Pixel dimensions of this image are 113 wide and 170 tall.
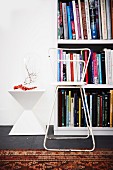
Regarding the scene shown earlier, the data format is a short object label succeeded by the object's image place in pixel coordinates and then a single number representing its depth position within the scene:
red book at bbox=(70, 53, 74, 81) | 2.06
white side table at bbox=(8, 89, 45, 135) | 2.06
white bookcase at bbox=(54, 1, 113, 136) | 2.03
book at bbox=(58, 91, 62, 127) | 2.05
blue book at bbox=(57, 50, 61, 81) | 2.05
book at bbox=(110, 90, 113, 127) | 2.04
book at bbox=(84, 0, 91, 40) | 2.05
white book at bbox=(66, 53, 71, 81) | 2.05
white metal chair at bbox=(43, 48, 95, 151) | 1.64
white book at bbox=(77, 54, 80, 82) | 2.05
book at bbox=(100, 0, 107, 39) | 2.04
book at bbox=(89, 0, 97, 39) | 2.06
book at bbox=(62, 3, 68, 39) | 2.06
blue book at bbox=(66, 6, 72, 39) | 2.06
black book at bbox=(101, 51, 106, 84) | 2.04
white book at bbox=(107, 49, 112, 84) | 2.01
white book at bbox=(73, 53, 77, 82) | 2.05
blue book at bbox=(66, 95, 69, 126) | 2.05
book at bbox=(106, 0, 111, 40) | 2.04
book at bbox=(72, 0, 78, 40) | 2.05
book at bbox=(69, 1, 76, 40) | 2.06
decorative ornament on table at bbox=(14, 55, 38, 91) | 2.43
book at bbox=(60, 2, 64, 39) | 2.07
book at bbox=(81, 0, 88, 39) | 2.05
